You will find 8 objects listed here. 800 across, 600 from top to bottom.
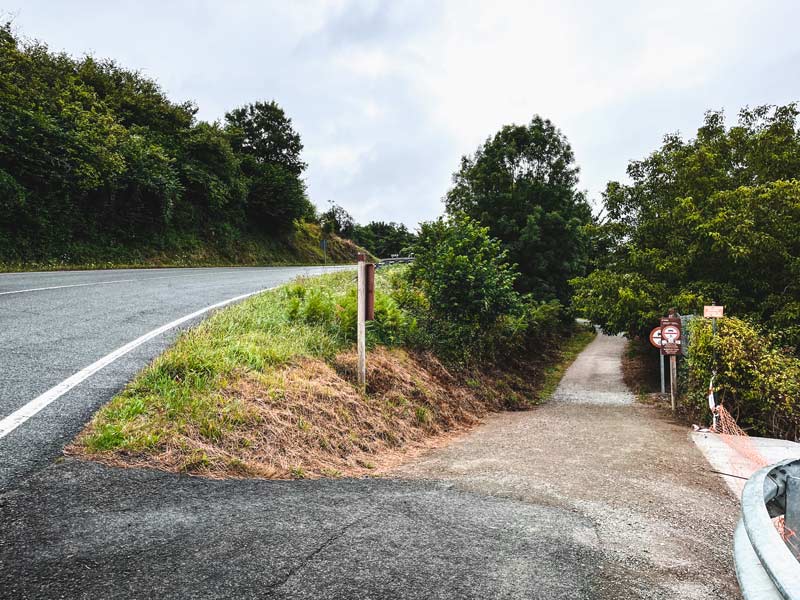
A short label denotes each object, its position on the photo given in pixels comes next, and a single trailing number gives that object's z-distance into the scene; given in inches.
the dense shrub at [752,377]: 396.8
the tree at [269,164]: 1387.8
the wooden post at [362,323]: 300.5
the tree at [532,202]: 1084.5
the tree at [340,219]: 2406.0
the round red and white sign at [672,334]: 494.9
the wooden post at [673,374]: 503.8
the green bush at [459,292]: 533.3
